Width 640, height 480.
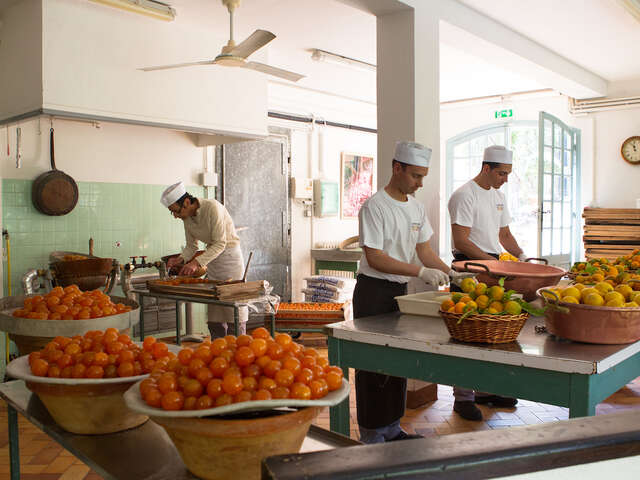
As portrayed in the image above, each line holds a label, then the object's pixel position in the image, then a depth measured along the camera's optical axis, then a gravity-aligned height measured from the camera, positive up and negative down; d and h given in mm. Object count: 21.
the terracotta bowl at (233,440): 1196 -428
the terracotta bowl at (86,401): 1528 -445
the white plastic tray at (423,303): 2865 -356
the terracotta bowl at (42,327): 2309 -381
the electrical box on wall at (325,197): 8461 +454
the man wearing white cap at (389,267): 3207 -201
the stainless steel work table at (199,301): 4474 -550
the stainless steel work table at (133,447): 1354 -542
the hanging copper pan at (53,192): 5453 +347
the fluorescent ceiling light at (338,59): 6402 +1871
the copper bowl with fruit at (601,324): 2201 -350
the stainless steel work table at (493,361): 2004 -490
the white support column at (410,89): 4359 +1025
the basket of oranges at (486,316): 2201 -319
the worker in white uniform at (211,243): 5262 -129
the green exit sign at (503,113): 9336 +1805
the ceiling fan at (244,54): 4025 +1257
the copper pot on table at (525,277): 2854 -233
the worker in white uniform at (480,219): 4125 +70
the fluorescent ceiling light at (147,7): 4480 +1709
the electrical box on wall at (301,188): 8164 +560
